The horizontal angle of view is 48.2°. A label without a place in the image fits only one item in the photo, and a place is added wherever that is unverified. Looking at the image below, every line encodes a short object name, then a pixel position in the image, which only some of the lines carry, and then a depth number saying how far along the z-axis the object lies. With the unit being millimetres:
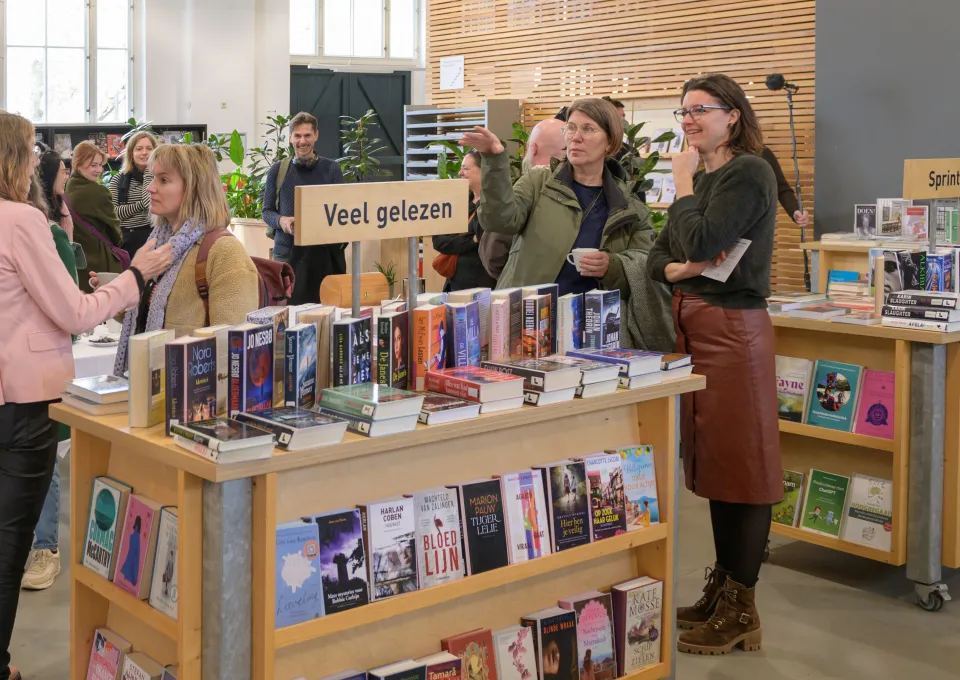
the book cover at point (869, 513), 4246
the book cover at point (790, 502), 4527
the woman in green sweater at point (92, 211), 6590
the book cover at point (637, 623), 3146
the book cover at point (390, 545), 2572
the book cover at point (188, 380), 2377
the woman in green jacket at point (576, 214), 3561
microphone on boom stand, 7730
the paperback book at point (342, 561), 2486
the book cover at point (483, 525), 2754
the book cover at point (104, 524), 2645
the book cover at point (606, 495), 3047
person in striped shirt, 7500
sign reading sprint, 4492
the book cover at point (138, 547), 2512
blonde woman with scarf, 3273
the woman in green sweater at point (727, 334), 3398
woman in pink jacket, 3002
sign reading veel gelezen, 2537
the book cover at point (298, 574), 2408
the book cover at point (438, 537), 2680
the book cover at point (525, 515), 2840
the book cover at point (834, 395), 4324
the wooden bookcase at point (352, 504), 2322
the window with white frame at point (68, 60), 11945
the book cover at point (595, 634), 3049
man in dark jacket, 7156
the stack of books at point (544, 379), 2809
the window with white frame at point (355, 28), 14180
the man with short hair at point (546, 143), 4695
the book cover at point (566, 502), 2945
